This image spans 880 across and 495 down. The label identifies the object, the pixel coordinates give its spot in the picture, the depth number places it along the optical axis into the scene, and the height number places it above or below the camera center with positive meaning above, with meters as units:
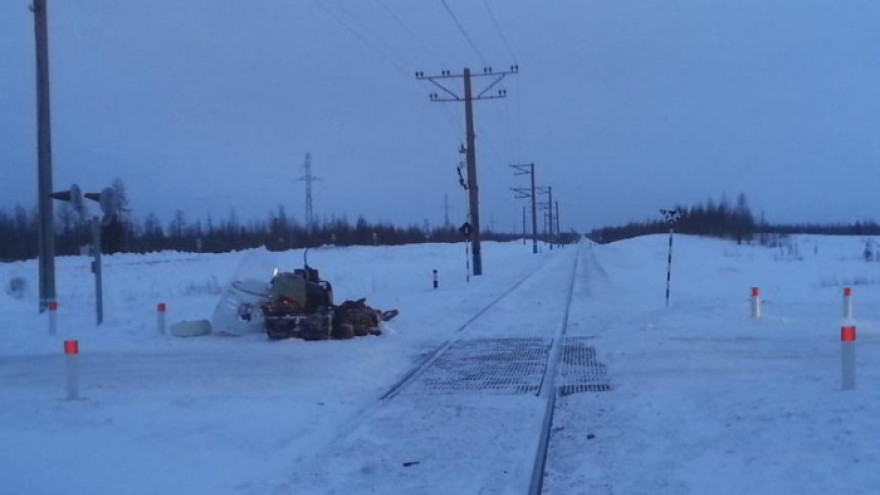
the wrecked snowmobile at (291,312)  19.16 -1.43
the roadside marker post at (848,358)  10.82 -1.44
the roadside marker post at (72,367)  11.86 -1.48
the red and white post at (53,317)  20.31 -1.48
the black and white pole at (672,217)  25.61 +0.41
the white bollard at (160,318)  20.06 -1.54
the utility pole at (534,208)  98.25 +2.89
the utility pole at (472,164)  45.59 +3.40
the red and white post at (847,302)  20.03 -1.51
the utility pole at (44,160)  23.11 +2.07
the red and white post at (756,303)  20.96 -1.55
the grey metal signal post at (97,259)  20.48 -0.29
